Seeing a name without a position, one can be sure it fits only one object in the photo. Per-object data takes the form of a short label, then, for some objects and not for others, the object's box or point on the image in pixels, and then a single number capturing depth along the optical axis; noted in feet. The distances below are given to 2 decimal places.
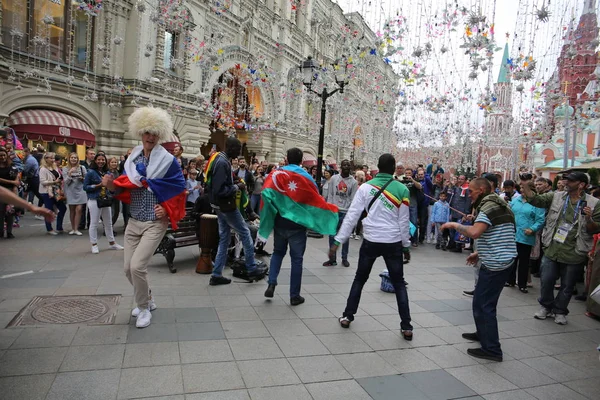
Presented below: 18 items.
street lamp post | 37.70
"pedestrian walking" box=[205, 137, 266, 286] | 17.63
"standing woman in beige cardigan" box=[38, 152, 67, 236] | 30.22
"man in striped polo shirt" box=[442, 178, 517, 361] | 13.07
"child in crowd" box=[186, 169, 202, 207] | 31.12
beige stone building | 45.32
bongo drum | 21.04
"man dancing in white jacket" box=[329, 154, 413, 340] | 14.35
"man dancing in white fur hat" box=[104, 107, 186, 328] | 13.61
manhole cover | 13.58
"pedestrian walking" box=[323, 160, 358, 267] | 28.33
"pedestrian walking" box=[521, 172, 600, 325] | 16.72
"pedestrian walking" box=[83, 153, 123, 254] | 24.26
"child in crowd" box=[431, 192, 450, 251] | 36.32
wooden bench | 21.02
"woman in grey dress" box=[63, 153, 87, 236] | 29.19
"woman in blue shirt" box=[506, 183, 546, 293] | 21.27
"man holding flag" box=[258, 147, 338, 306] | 17.11
